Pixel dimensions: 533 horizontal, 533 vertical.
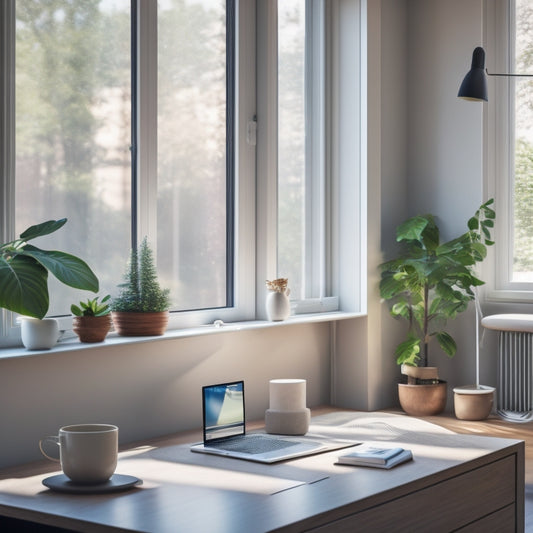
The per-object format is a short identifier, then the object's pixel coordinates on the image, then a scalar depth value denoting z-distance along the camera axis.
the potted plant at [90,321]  3.10
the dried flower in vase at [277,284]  3.94
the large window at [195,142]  3.15
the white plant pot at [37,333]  2.92
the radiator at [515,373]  4.33
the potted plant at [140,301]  3.32
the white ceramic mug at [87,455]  1.86
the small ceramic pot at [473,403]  4.17
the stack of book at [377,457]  2.04
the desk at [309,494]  1.64
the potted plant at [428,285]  4.17
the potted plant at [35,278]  2.46
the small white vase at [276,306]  3.95
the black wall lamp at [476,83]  3.49
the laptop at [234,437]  2.20
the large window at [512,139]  4.46
